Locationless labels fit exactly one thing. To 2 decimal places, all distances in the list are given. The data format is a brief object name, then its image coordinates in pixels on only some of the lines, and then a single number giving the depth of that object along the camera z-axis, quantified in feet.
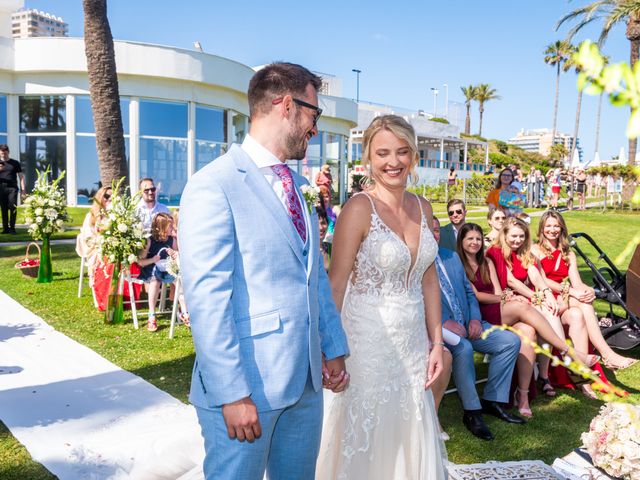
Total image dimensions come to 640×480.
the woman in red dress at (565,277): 19.36
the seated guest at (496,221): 24.94
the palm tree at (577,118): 165.27
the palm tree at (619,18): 67.36
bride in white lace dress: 10.27
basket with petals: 33.73
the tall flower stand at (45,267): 31.91
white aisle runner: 12.39
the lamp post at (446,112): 222.46
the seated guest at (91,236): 27.30
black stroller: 19.94
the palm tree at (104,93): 33.45
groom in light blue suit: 6.67
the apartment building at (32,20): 637.30
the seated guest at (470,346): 15.51
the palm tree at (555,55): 187.36
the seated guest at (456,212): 22.72
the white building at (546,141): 599.94
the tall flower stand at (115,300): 24.56
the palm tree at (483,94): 287.89
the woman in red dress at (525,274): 18.75
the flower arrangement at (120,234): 23.71
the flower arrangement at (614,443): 10.28
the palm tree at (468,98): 287.69
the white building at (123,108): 68.69
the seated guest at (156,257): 25.02
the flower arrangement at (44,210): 30.60
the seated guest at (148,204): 29.60
